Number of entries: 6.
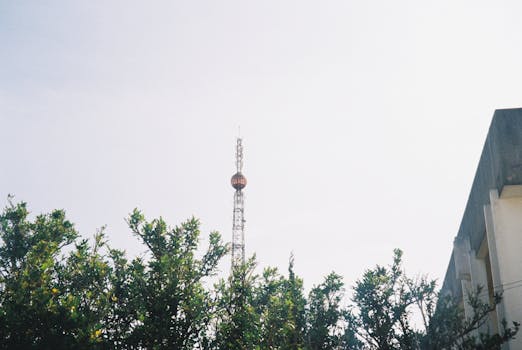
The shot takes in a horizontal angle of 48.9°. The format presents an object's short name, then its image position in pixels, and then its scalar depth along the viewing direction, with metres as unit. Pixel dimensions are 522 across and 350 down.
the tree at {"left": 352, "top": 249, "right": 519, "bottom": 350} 16.50
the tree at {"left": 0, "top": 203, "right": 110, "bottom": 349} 22.36
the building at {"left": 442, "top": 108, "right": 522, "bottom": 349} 16.25
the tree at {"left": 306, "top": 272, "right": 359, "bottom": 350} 20.44
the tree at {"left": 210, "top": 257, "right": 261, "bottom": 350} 22.40
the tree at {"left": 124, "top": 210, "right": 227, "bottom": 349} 22.23
